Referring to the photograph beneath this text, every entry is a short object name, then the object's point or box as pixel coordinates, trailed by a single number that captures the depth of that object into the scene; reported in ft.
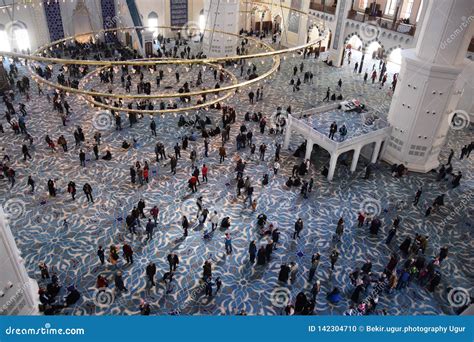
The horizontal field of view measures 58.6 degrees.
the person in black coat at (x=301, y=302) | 35.94
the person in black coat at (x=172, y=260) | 39.22
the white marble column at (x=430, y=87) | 49.65
